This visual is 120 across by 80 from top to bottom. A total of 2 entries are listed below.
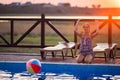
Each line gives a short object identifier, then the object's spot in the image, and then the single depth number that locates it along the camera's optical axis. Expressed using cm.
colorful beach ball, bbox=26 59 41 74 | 805
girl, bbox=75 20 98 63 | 1014
